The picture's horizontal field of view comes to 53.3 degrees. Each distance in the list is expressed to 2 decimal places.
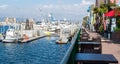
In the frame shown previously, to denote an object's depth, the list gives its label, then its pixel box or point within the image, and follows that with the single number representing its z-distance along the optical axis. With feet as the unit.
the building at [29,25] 156.75
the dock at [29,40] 109.00
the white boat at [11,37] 107.64
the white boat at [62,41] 97.66
